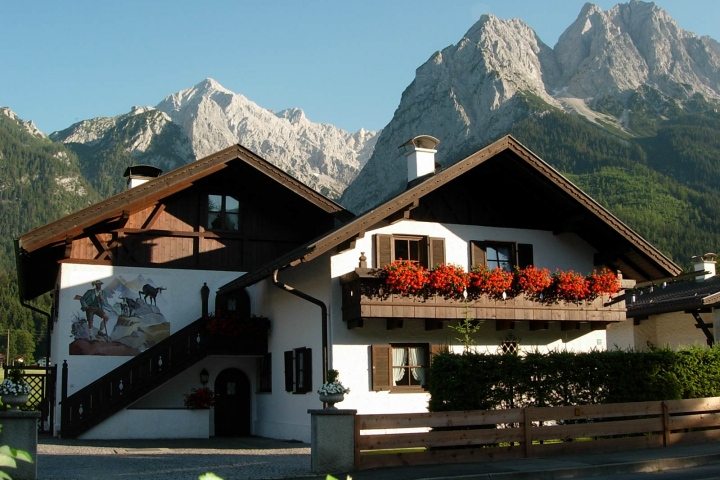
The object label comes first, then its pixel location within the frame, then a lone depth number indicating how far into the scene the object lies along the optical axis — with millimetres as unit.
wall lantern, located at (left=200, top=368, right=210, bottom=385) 23703
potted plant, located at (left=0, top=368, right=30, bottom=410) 12531
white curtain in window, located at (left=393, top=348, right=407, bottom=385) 19438
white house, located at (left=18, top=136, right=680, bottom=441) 19234
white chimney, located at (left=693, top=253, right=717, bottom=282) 32344
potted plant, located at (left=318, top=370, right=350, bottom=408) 13477
